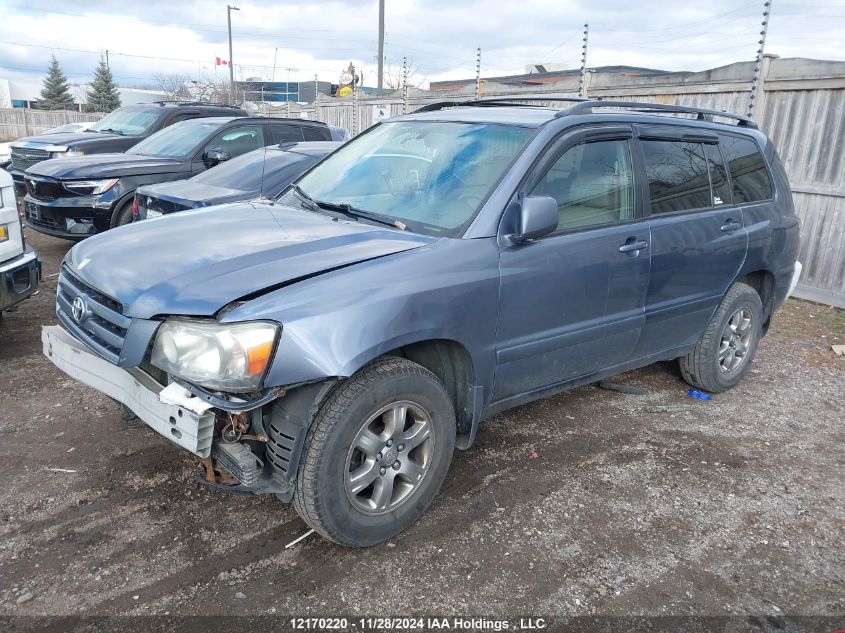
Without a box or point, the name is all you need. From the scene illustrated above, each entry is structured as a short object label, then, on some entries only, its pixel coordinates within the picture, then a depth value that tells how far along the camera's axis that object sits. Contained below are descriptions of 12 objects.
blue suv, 2.56
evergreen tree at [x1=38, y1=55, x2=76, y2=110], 53.63
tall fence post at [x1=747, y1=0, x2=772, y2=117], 7.49
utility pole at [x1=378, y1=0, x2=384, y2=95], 21.19
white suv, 4.48
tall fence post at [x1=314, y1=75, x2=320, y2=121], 17.77
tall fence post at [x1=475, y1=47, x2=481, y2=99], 11.13
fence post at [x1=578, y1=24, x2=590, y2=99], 9.09
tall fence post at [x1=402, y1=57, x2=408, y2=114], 13.27
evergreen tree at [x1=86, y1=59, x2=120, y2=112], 50.84
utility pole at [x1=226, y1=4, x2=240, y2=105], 34.96
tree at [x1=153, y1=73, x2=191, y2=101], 45.33
